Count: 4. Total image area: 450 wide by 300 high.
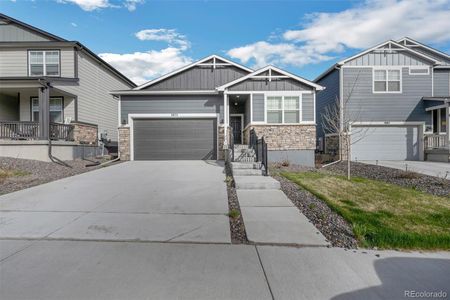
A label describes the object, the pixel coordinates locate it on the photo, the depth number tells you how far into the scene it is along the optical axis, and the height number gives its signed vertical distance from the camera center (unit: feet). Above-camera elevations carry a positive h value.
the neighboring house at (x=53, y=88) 41.98 +10.21
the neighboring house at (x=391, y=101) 50.39 +8.46
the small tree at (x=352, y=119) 48.62 +4.90
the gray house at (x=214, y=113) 42.68 +5.59
